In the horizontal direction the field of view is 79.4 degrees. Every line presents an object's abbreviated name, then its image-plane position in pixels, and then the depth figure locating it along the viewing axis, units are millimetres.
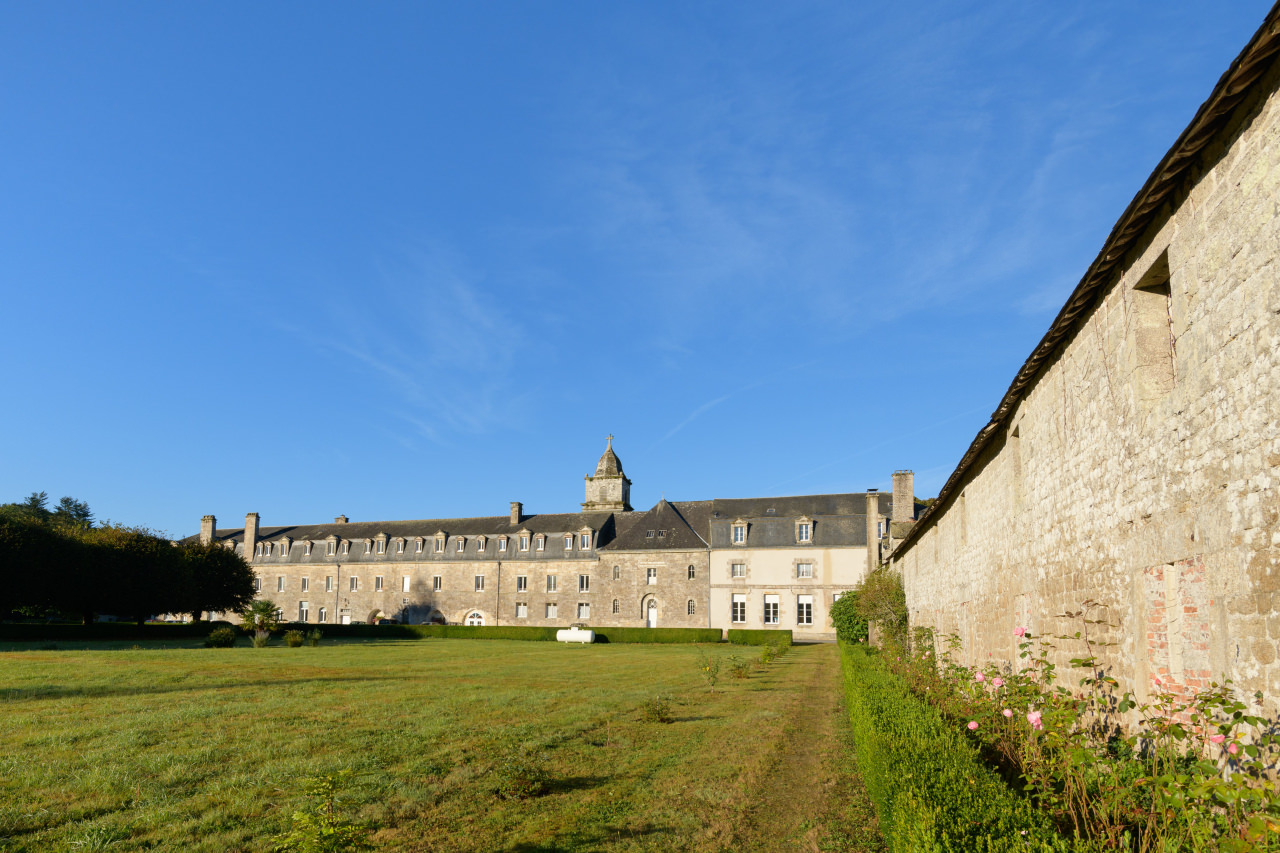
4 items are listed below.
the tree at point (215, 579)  41250
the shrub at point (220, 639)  31391
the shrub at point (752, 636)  37562
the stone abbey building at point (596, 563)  43688
